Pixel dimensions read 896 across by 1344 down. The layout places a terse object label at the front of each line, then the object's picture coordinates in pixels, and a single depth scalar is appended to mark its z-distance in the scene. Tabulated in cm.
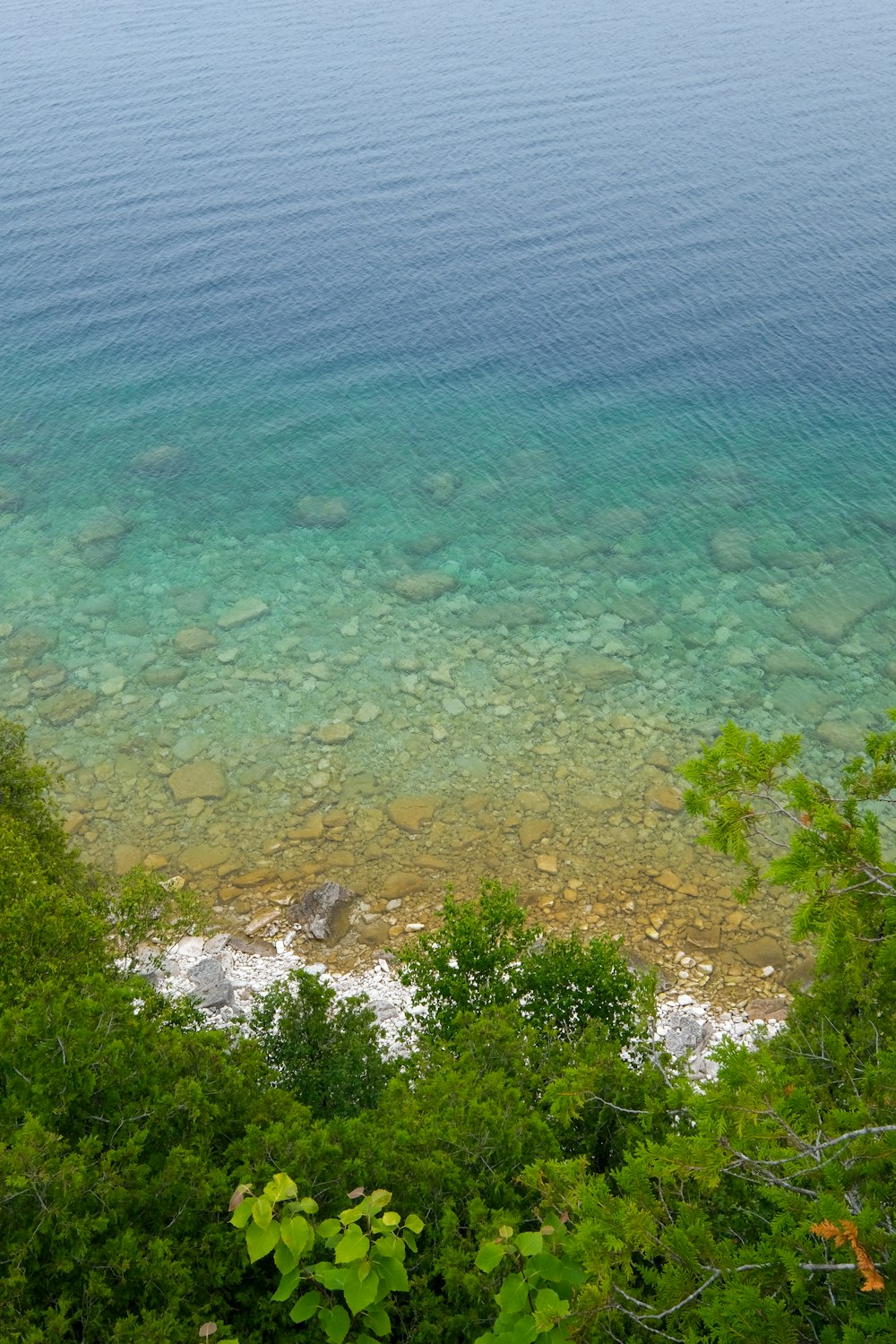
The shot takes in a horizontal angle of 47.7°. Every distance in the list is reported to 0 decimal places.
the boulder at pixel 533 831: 2889
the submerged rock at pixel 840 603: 3666
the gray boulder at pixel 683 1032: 2248
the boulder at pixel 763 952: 2530
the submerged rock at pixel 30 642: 3672
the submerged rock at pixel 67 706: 3394
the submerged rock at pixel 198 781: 3102
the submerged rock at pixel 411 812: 2975
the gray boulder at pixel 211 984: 2366
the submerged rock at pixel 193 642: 3703
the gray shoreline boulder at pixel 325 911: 2631
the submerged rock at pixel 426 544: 4203
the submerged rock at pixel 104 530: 4312
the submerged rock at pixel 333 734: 3278
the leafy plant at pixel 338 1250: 795
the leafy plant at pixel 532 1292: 838
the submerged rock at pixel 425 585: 3941
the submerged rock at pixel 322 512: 4409
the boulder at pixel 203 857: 2862
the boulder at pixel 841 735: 3172
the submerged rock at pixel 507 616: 3759
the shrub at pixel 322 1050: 1647
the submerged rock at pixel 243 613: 3831
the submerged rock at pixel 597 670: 3462
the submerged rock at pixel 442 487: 4519
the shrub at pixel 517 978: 1845
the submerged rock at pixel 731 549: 4031
